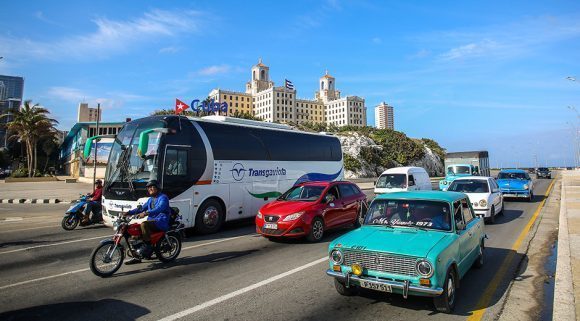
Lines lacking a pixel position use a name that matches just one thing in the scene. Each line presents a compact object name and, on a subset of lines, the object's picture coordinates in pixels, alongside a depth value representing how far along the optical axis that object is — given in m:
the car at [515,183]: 19.75
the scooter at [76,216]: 12.71
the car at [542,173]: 56.25
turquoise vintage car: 4.59
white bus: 10.14
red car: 9.35
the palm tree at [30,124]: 49.75
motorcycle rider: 7.27
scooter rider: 13.07
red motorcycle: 6.86
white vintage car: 12.52
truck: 26.62
